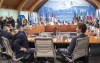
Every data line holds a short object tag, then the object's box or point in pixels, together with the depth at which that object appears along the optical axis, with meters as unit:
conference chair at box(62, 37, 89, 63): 3.19
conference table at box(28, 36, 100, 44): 3.72
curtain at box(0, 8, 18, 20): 13.72
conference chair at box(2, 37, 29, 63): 3.37
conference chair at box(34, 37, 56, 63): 3.29
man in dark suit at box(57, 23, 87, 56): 3.23
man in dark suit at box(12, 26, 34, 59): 3.40
